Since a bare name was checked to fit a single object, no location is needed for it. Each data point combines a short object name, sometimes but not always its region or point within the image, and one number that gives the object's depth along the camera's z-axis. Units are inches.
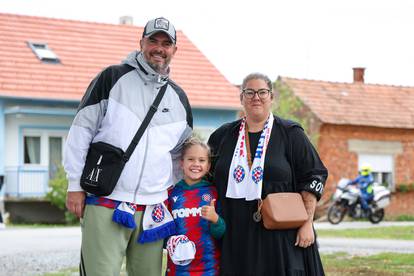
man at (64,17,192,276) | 236.5
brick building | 1263.5
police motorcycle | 1023.0
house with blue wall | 1109.1
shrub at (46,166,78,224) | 1018.0
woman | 247.1
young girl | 250.1
